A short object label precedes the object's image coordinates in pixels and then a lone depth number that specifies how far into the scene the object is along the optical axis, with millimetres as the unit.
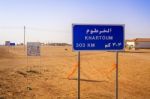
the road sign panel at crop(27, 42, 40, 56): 10461
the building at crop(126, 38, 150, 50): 54256
